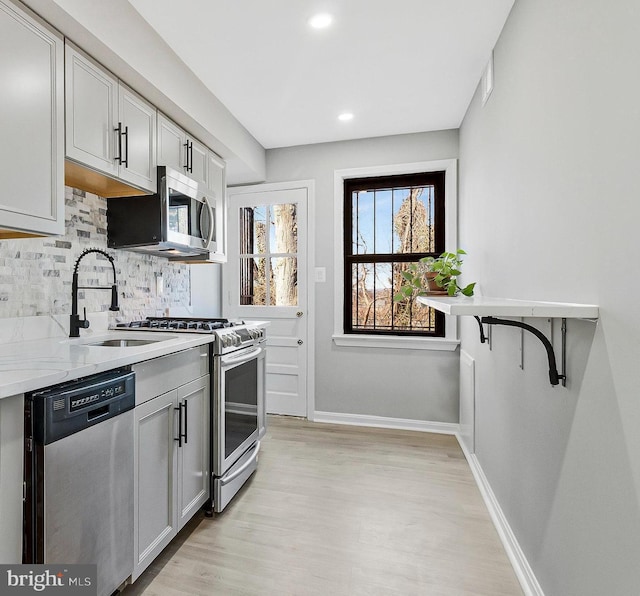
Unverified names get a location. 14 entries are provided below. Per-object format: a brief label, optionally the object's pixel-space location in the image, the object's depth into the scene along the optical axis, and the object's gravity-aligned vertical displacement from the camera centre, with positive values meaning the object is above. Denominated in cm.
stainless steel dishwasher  109 -57
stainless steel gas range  205 -58
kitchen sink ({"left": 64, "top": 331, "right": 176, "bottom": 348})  195 -22
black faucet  194 -6
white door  358 +20
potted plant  255 +14
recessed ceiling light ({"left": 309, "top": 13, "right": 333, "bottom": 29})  190 +141
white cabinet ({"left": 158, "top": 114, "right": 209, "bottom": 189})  226 +94
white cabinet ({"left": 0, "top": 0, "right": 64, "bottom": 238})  136 +66
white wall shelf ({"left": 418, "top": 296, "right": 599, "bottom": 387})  107 -4
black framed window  338 +49
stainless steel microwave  221 +48
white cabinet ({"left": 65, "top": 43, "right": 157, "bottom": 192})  165 +84
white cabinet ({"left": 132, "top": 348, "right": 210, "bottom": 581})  153 -76
